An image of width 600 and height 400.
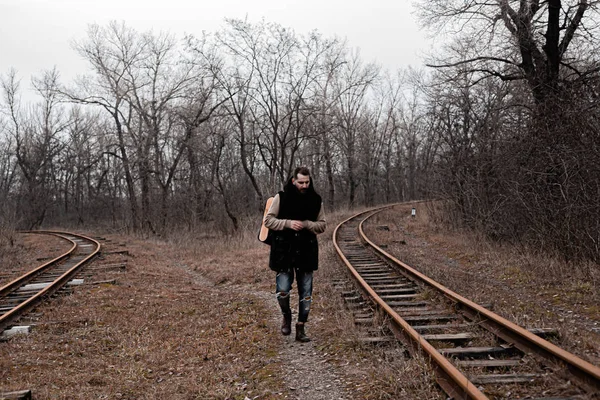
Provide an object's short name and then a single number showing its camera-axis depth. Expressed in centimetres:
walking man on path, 560
